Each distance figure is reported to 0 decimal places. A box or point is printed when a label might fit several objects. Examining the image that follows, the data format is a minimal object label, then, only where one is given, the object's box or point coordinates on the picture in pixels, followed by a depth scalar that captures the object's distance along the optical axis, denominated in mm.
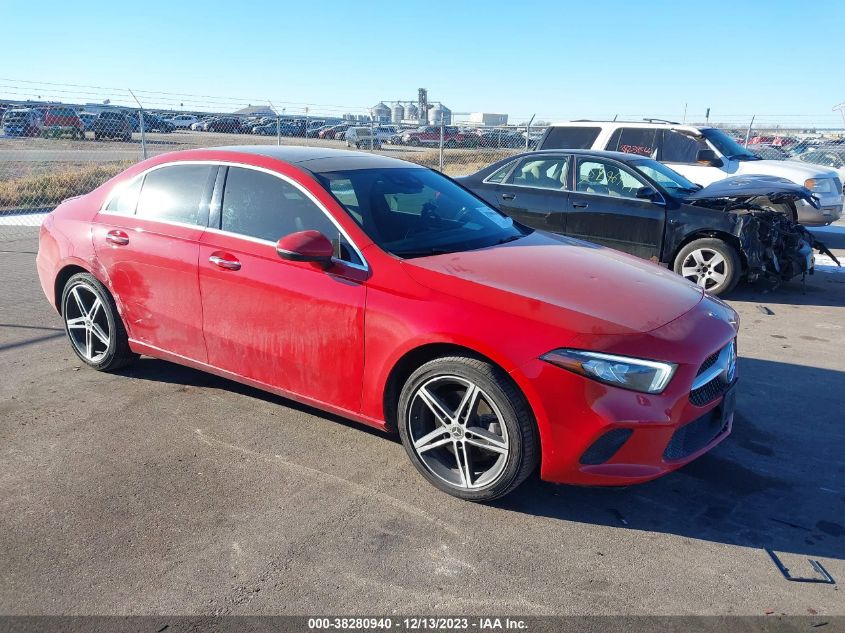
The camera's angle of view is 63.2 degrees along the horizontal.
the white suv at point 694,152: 11383
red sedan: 3062
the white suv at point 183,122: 31019
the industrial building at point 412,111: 48325
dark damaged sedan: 7633
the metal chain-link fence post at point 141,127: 12578
